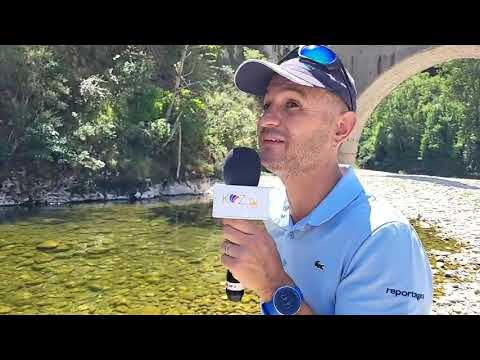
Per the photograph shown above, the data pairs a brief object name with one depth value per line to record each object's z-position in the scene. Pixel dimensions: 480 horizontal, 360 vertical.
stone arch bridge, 12.04
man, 1.04
